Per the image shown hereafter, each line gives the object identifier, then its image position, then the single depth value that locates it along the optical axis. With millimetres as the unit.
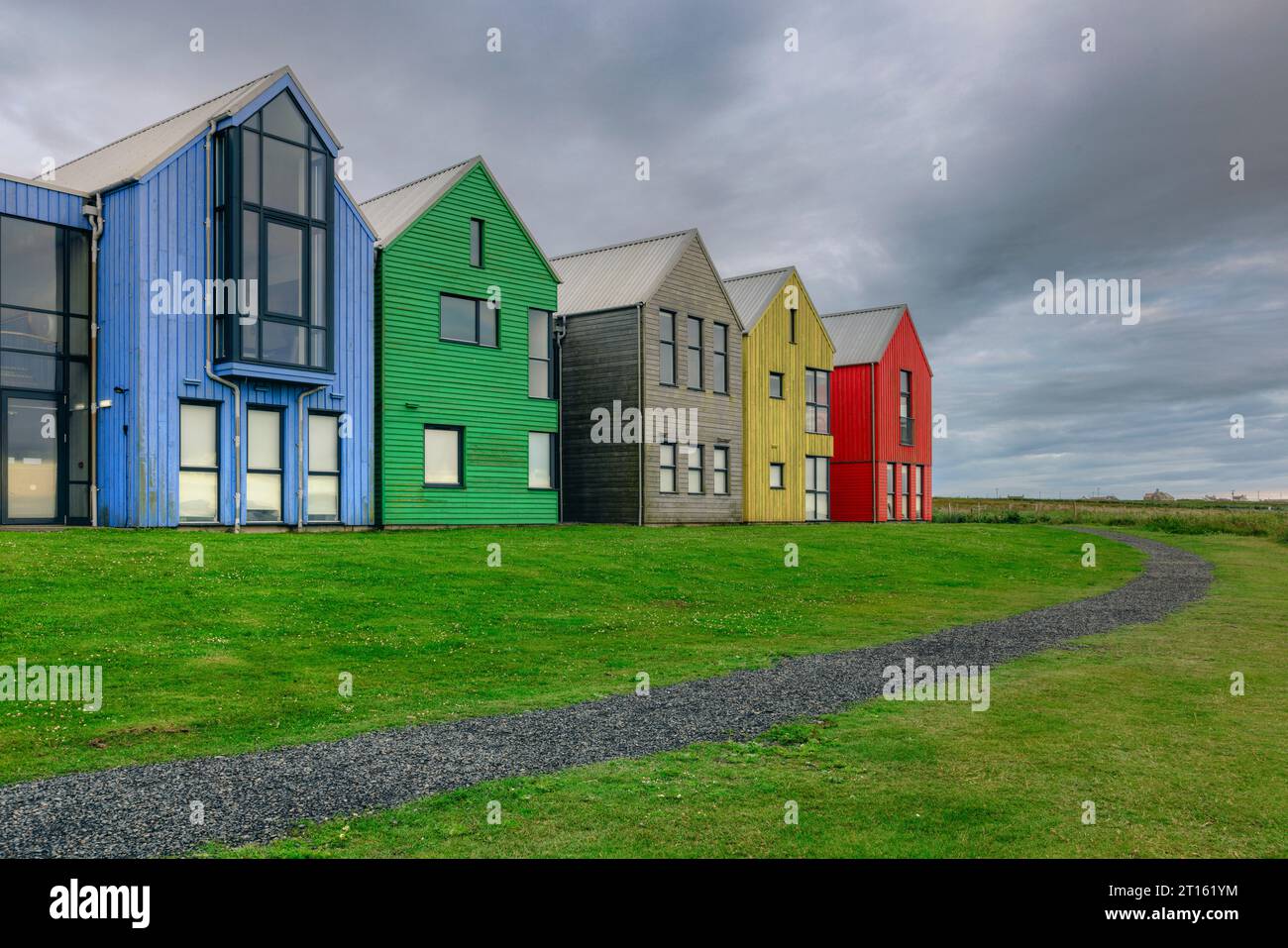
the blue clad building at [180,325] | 23547
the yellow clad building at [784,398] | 41188
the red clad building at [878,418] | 49375
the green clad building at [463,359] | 29547
